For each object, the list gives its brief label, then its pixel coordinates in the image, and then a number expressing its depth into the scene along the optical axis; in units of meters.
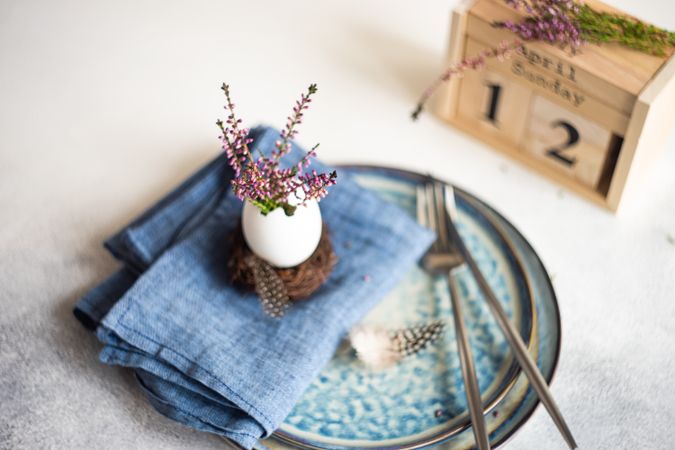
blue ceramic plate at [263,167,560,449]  0.78
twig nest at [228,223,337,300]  0.82
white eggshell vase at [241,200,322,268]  0.76
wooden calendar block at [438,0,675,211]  0.85
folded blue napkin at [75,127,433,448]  0.77
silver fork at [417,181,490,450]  0.76
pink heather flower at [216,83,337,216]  0.70
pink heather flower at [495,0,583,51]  0.87
